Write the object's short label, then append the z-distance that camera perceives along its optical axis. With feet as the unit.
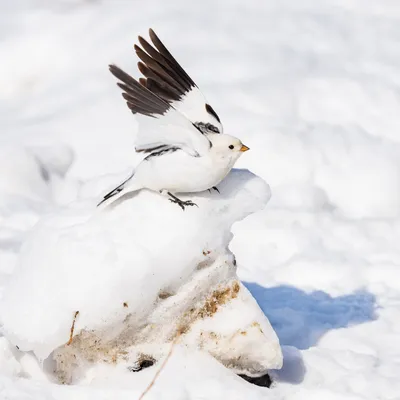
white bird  18.61
